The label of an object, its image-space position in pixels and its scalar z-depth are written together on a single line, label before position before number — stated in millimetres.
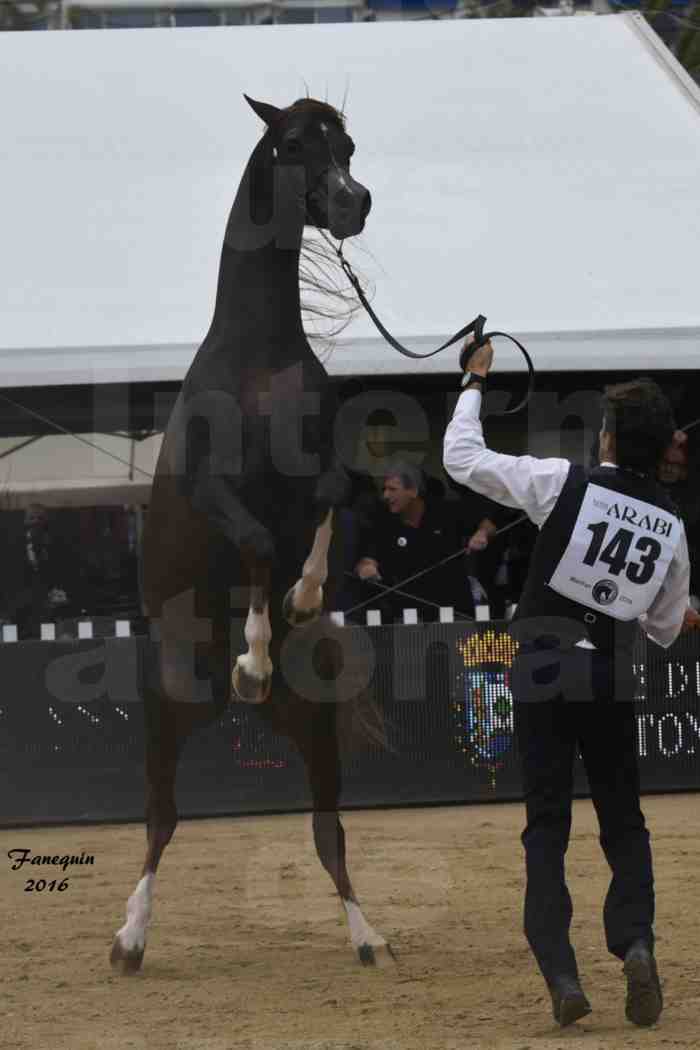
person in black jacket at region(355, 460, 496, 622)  17641
